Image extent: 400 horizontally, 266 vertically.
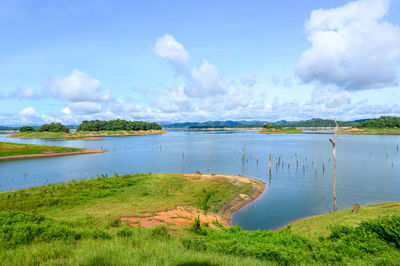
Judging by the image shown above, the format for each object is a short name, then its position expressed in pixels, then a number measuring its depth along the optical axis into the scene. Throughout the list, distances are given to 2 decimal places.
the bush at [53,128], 173.01
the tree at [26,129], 175.69
